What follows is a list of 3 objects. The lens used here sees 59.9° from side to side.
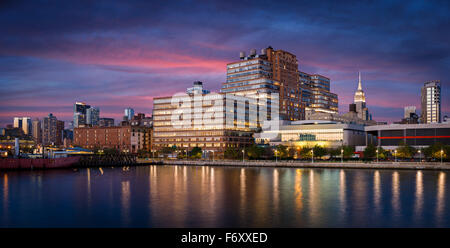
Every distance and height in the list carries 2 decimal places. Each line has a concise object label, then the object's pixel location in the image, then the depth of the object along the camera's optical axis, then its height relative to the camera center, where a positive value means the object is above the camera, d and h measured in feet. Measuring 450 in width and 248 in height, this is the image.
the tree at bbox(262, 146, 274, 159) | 623.93 -33.13
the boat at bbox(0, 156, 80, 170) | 426.92 -34.81
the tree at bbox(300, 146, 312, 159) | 561.15 -28.55
